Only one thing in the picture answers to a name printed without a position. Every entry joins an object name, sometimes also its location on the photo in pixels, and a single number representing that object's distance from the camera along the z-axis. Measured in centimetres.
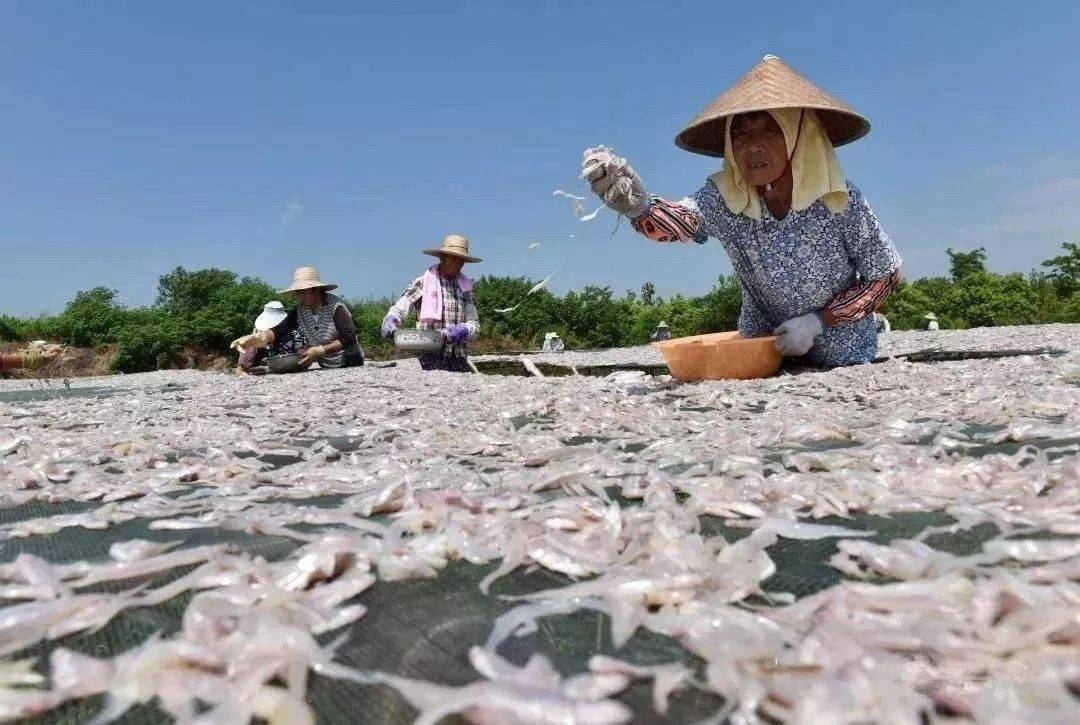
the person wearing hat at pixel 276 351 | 889
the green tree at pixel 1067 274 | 2373
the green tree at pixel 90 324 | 1981
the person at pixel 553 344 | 1666
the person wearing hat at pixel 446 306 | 735
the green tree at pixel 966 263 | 2767
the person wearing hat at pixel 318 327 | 857
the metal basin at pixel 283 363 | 830
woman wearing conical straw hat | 391
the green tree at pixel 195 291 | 2238
